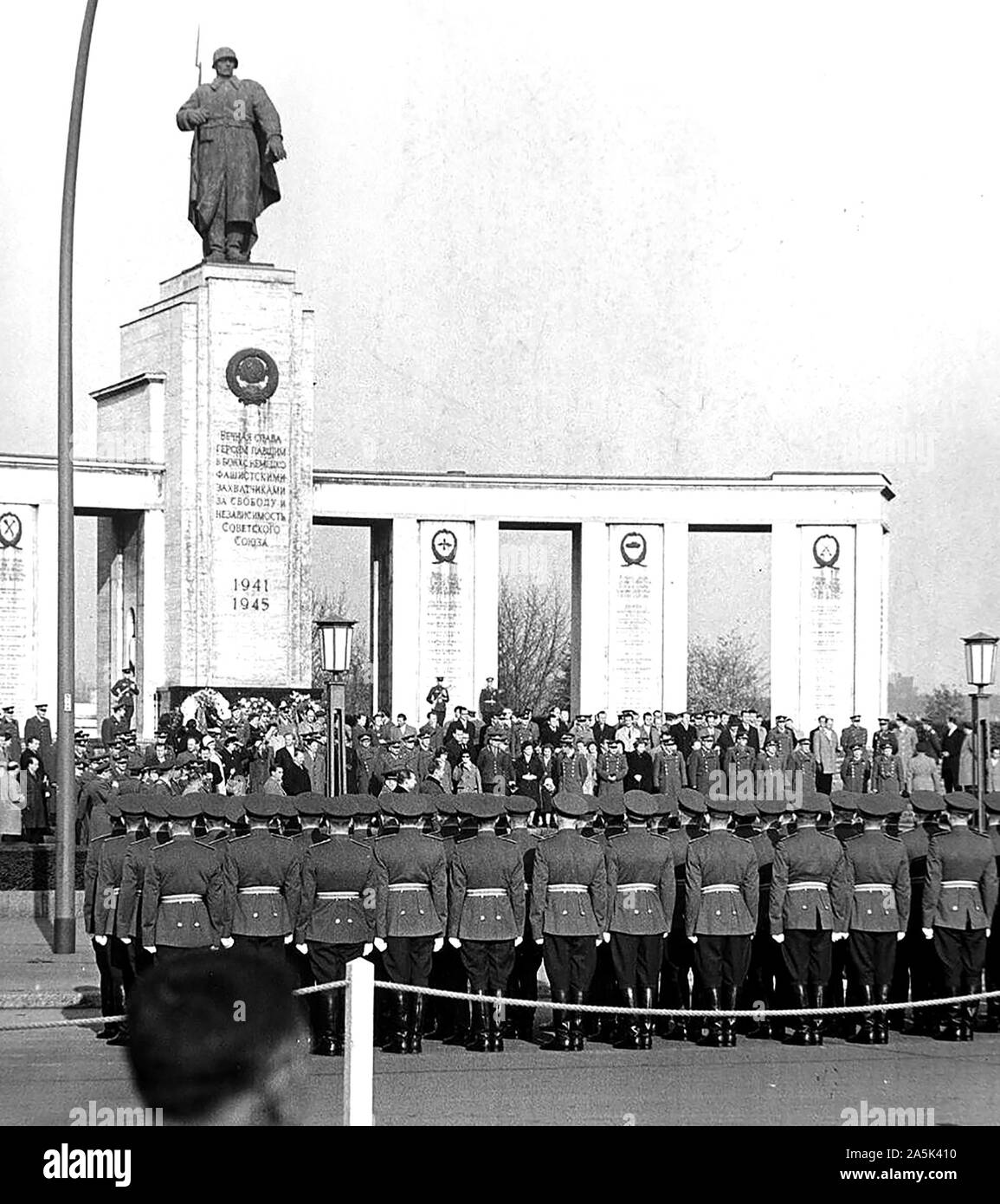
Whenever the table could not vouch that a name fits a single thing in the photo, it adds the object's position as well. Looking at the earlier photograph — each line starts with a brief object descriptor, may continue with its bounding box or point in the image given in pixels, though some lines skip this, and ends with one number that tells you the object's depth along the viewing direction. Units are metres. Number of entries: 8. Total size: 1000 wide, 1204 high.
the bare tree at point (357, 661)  81.88
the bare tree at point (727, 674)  97.50
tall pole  17.94
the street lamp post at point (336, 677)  22.94
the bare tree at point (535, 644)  85.94
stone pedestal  36.50
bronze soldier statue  36.38
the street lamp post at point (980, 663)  21.86
